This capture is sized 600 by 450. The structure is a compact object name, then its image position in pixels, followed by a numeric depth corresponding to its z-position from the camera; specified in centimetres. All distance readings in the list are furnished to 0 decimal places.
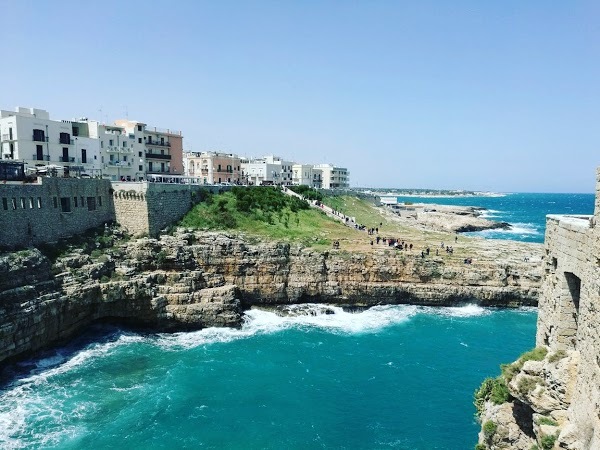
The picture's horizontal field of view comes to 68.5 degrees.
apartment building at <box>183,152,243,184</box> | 8756
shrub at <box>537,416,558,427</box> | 1335
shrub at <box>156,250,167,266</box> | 4600
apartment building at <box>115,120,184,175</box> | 6550
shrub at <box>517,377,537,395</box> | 1433
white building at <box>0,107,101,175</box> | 4981
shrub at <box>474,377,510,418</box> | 1665
